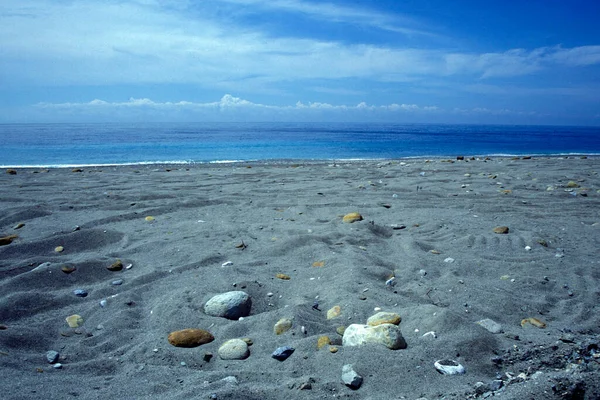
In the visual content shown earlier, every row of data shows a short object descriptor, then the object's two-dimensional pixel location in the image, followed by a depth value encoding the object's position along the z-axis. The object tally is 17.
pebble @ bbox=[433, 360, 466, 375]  2.01
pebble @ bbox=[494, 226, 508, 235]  4.46
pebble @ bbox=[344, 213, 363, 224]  4.86
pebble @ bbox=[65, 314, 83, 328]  2.67
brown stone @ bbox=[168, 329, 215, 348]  2.41
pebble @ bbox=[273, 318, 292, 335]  2.53
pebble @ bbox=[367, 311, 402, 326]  2.56
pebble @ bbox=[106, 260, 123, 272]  3.52
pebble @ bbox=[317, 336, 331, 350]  2.30
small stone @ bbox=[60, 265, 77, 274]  3.42
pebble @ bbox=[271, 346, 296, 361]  2.23
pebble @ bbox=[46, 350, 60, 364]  2.24
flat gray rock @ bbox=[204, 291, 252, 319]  2.78
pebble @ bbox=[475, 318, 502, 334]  2.49
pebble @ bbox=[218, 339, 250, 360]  2.28
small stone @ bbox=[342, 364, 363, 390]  1.91
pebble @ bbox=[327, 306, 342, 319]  2.74
